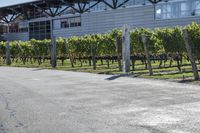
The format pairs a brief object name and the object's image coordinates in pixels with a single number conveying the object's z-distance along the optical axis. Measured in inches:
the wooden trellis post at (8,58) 1706.4
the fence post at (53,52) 1324.4
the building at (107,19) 2005.4
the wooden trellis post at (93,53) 1113.3
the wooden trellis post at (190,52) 698.3
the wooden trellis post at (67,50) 1370.3
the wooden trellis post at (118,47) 1041.5
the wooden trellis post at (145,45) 853.0
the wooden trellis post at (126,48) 931.5
